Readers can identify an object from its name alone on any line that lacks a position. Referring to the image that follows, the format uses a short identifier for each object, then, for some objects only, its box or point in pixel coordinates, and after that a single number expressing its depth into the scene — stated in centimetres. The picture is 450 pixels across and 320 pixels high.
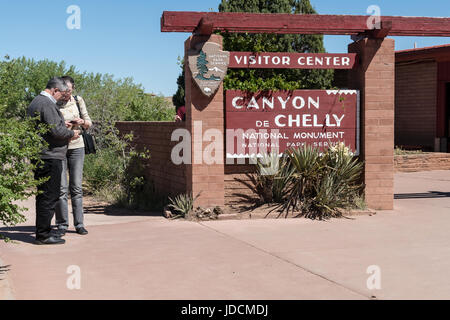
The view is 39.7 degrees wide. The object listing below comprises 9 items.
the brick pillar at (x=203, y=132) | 1006
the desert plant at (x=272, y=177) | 1014
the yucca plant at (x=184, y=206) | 991
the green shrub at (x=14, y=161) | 583
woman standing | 829
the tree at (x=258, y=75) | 1039
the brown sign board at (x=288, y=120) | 1032
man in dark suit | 759
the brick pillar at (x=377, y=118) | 1074
